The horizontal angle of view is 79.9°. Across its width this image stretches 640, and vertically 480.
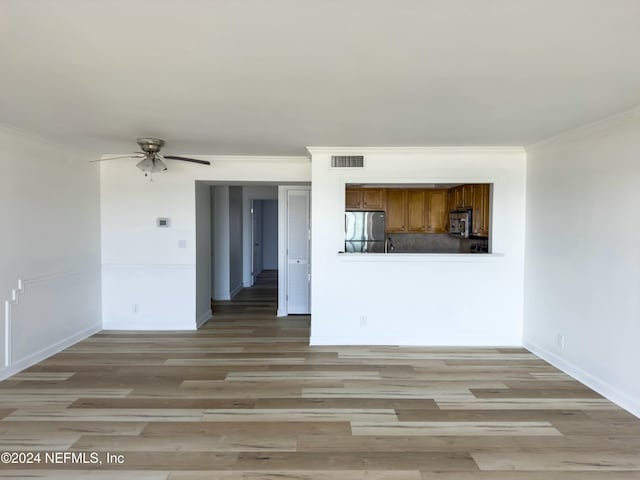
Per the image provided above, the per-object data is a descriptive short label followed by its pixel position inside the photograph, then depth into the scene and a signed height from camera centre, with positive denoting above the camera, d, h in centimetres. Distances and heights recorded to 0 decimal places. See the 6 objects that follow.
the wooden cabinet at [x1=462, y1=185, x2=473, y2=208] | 572 +50
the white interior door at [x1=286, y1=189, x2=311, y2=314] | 622 -29
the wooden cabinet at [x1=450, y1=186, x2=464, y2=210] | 615 +49
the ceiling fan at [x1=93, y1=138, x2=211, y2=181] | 392 +75
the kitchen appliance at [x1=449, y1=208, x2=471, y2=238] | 578 +9
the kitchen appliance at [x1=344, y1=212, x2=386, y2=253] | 688 -8
